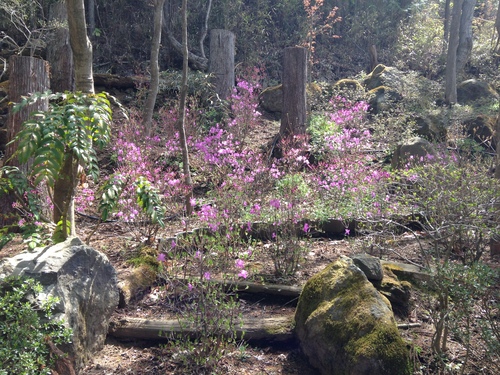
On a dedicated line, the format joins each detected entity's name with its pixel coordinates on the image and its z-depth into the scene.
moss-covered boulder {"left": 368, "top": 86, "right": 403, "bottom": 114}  12.34
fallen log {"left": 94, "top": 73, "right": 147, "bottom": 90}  11.81
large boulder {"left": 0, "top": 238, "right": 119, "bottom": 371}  3.08
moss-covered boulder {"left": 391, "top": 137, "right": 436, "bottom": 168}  8.40
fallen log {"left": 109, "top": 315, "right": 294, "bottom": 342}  3.70
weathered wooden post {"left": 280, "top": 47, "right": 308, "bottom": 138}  9.83
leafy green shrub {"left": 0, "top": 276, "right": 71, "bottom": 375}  2.51
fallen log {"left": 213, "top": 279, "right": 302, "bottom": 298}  4.28
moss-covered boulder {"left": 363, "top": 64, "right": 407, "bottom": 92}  13.41
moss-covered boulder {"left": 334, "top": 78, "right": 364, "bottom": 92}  13.28
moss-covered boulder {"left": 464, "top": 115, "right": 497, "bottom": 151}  10.59
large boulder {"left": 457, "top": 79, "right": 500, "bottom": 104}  13.92
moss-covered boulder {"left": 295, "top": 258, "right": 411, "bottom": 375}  2.96
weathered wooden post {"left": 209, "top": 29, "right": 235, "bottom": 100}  11.78
